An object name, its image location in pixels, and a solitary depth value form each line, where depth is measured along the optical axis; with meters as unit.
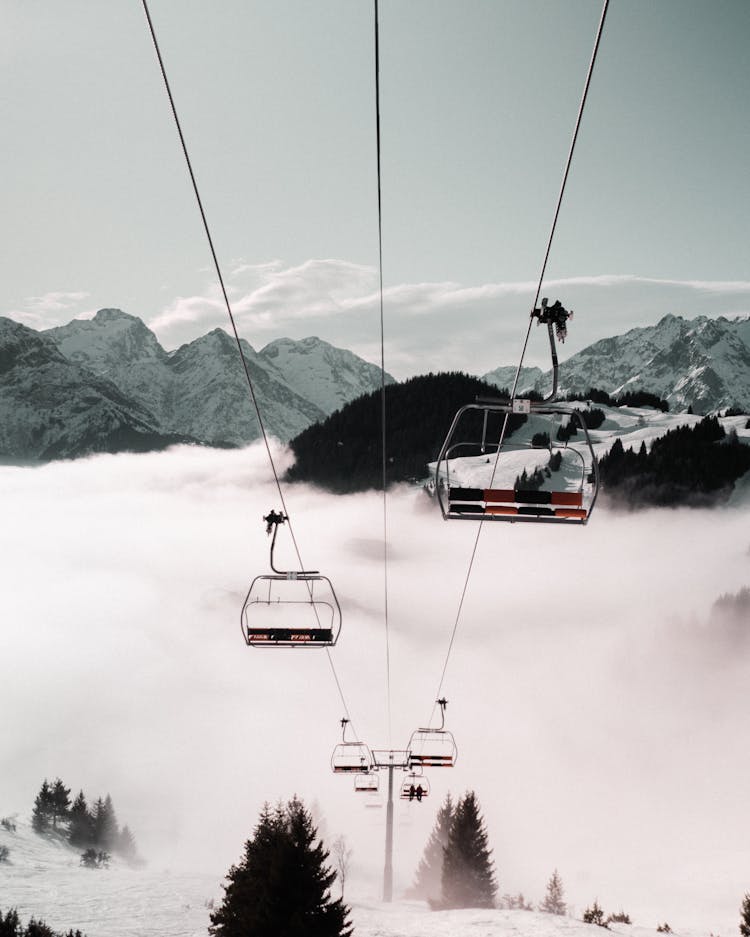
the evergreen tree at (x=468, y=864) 80.38
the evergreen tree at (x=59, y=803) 133.88
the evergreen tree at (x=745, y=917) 59.66
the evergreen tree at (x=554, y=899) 118.25
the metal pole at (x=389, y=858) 57.56
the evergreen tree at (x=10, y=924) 39.42
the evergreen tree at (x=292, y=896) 33.78
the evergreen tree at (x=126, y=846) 154.50
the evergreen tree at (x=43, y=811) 132.50
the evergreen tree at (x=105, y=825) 132.25
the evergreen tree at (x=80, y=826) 130.50
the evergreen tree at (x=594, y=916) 53.31
